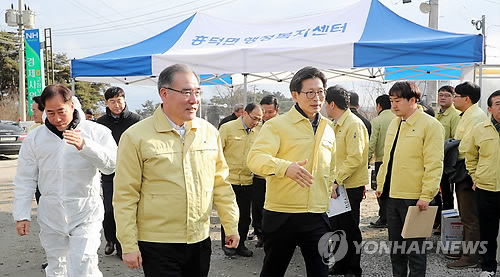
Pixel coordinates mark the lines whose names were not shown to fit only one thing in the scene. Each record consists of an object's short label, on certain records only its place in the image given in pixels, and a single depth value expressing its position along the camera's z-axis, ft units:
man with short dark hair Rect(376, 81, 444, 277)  12.09
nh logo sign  70.49
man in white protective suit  10.37
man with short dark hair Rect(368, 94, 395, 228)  20.75
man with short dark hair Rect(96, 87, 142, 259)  16.72
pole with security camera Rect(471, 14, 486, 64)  87.31
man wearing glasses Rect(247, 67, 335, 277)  10.18
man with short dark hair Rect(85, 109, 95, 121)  29.32
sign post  70.54
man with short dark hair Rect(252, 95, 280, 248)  18.97
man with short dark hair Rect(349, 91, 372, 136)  17.44
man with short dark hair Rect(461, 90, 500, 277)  14.12
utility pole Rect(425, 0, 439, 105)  38.42
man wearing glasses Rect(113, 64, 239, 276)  7.79
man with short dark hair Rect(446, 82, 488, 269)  15.85
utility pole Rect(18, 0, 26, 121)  82.43
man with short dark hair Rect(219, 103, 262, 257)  17.75
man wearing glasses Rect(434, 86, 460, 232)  19.81
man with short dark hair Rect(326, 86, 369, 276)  14.29
